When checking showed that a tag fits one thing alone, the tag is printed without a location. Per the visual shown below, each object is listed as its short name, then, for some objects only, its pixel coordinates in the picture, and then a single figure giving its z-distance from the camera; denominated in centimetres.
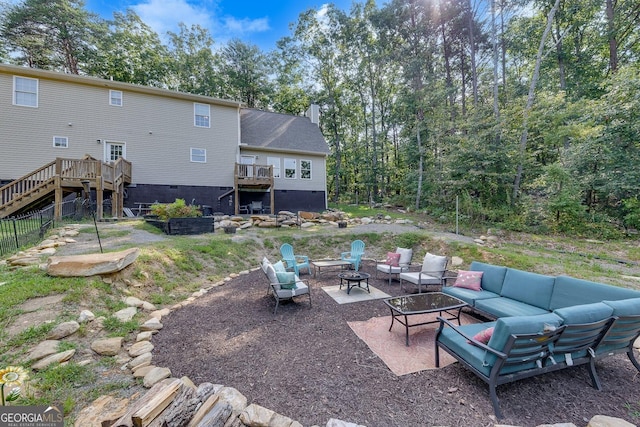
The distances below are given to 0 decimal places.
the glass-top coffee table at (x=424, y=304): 348
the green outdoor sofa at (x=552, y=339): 229
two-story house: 1006
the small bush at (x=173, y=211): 834
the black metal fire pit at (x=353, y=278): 523
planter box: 812
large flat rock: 417
